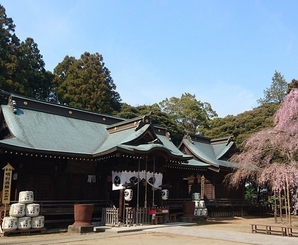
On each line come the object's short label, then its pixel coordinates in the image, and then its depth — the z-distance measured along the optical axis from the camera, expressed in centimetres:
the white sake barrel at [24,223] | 1397
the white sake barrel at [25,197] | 1440
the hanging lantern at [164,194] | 2016
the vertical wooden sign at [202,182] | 2526
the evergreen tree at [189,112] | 5756
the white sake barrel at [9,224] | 1358
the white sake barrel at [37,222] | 1448
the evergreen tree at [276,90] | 5266
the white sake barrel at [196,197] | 2300
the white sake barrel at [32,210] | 1430
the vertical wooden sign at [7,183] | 1448
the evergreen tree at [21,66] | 3312
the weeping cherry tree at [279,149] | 1791
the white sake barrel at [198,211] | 2223
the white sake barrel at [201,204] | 2269
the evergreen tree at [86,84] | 4053
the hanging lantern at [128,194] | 1734
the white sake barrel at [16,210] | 1394
